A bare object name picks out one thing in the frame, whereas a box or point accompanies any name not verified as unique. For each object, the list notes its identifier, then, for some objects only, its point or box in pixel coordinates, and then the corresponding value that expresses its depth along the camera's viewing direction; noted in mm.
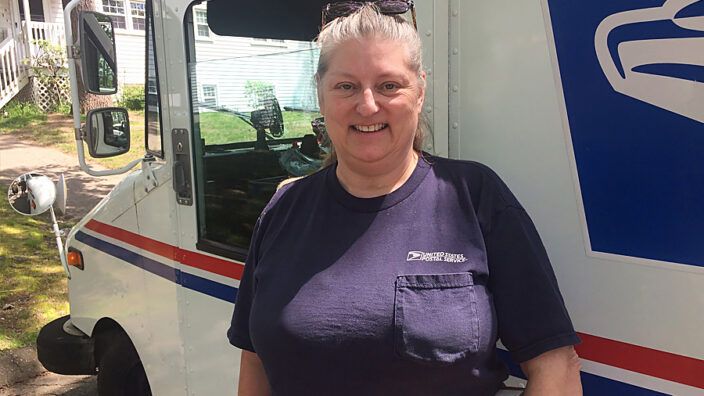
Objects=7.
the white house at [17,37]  13906
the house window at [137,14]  13827
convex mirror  3629
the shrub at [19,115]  13250
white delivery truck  1187
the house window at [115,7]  14836
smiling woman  1201
